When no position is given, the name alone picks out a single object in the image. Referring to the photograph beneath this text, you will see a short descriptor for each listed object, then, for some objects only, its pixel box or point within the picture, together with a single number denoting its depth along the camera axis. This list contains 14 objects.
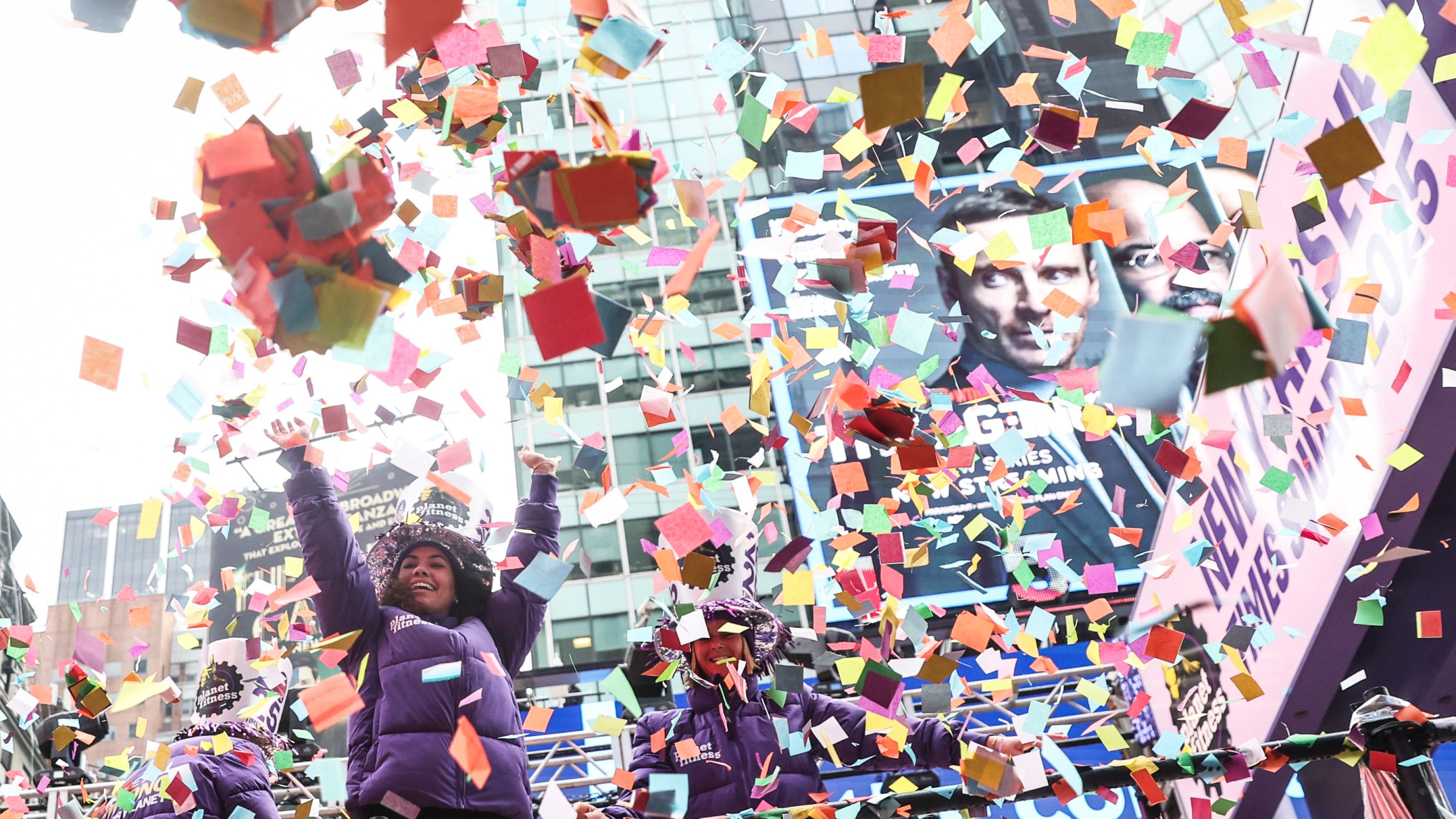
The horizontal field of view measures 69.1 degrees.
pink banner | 1.92
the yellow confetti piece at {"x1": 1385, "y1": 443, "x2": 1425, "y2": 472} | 1.99
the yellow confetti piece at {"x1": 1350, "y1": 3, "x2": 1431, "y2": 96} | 1.75
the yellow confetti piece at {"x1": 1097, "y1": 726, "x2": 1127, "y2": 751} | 3.21
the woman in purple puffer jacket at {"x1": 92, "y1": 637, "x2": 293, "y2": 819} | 2.78
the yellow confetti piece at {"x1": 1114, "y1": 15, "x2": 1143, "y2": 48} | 2.82
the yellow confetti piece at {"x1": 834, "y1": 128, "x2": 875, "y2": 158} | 2.58
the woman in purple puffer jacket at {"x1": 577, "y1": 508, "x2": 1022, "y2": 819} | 2.74
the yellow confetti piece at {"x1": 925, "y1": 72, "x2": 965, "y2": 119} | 2.53
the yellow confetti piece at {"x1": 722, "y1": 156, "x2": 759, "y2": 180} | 3.01
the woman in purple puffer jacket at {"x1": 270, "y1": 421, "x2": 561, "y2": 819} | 2.63
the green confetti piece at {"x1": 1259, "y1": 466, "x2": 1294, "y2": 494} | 2.43
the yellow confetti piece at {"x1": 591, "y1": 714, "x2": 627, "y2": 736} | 3.34
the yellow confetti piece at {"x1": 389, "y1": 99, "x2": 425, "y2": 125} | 2.43
